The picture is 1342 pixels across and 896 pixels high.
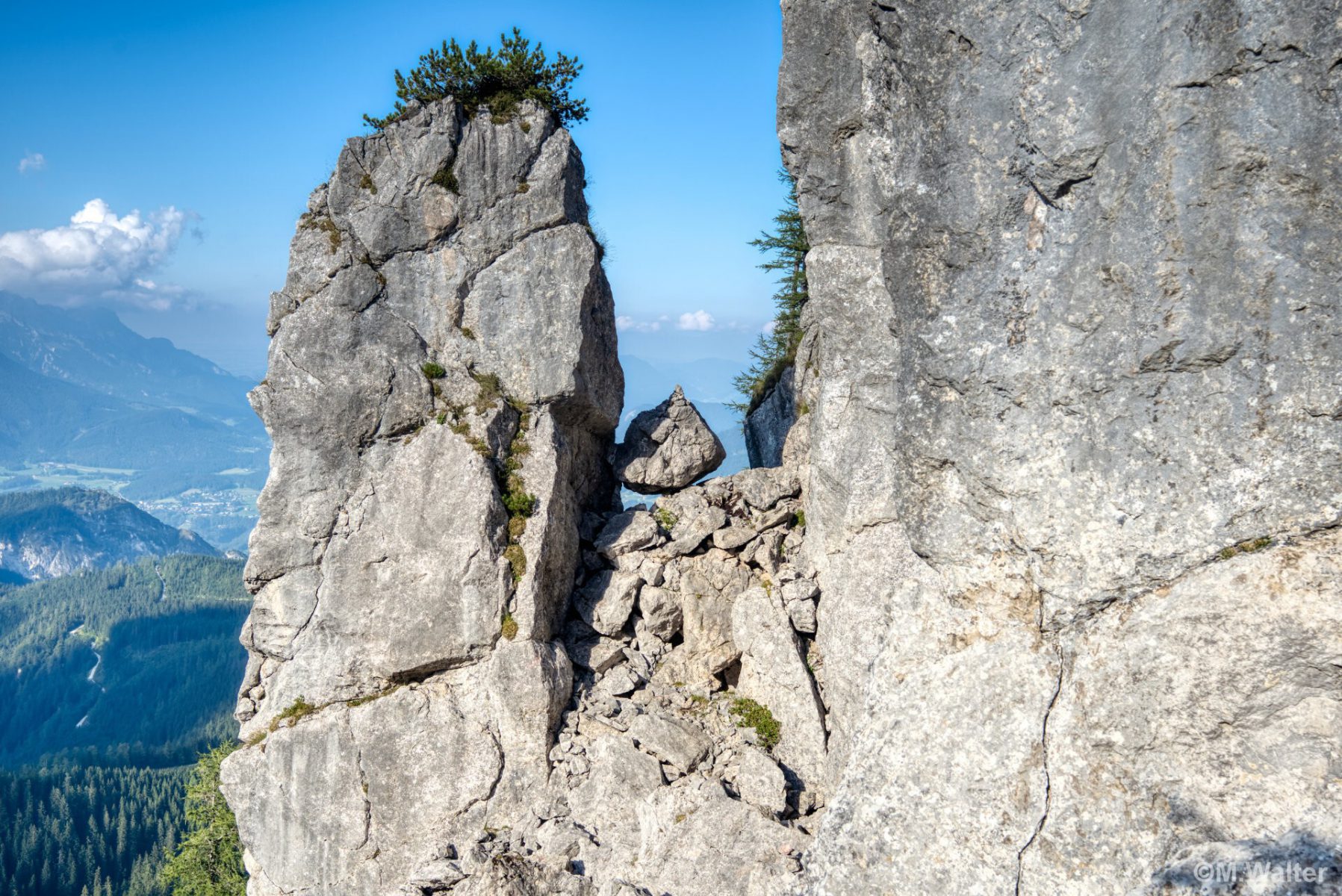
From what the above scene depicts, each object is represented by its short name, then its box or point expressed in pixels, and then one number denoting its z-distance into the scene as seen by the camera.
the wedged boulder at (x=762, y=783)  21.42
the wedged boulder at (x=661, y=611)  27.00
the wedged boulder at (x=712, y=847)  19.84
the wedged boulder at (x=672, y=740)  23.59
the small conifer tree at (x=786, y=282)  39.38
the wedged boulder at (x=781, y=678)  23.33
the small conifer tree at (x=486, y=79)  27.69
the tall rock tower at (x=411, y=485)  25.02
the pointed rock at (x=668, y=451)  30.41
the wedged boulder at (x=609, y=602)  26.94
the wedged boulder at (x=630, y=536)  28.02
